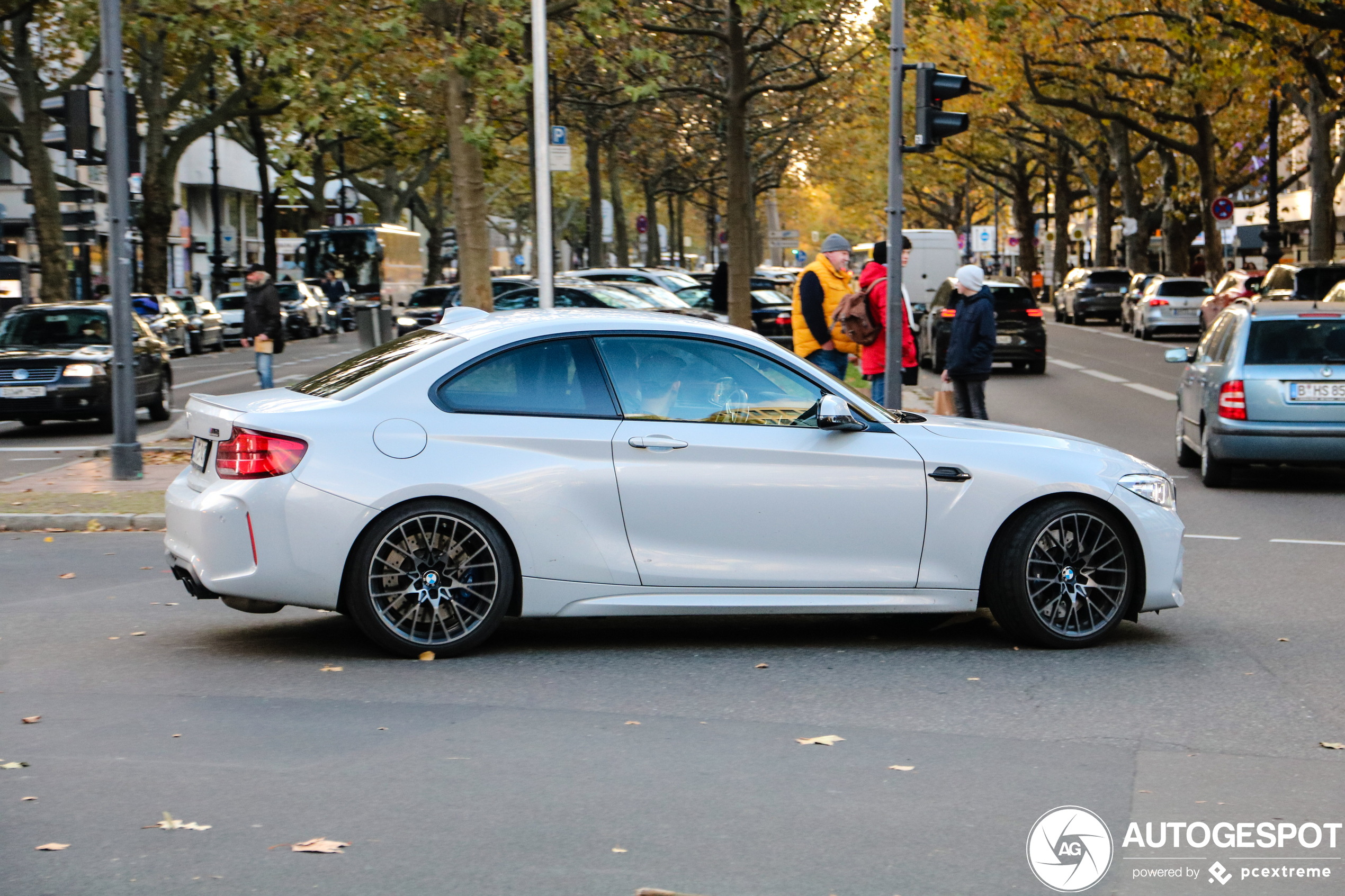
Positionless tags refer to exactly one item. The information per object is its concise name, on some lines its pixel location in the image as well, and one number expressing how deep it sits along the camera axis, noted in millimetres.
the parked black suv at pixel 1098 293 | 50562
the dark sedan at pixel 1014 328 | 27594
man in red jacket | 15578
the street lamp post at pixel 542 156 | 17391
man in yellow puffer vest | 15039
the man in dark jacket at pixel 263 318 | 21672
